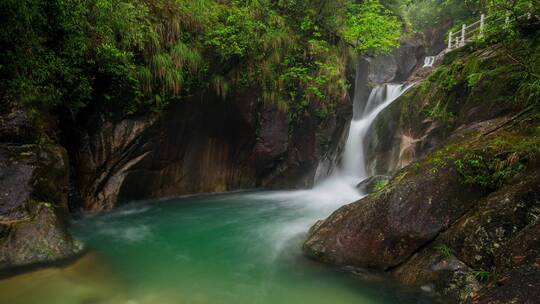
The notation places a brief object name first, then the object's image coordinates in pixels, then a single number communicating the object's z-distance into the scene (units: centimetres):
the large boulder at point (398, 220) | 469
